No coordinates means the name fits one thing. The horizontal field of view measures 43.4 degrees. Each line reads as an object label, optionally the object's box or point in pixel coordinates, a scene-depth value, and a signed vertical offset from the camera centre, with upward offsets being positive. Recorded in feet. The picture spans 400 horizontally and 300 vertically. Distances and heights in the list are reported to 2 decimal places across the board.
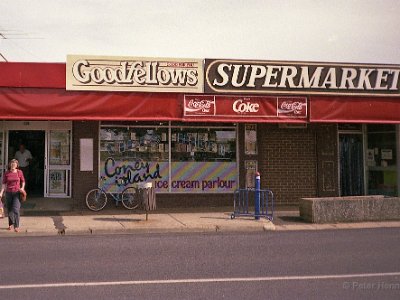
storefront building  47.03 +5.04
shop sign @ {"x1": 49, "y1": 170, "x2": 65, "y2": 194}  53.88 -1.23
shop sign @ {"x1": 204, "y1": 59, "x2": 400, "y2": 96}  49.80 +9.49
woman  37.91 -1.35
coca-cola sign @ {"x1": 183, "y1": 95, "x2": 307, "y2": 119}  49.06 +6.42
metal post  43.16 -2.42
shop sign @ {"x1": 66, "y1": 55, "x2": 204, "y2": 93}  47.01 +9.33
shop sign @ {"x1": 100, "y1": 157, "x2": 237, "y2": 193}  51.78 -0.41
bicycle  50.06 -2.64
